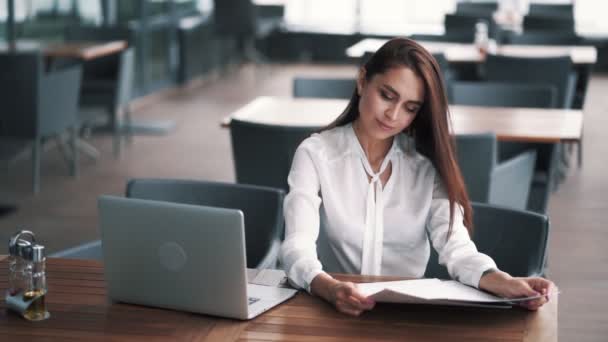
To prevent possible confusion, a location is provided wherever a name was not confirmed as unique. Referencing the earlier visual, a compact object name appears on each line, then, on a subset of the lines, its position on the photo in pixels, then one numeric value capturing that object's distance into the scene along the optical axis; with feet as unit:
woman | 7.40
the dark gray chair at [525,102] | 14.53
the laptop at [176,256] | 5.93
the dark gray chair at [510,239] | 8.04
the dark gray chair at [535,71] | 19.27
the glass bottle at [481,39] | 22.71
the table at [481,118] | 13.05
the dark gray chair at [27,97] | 18.25
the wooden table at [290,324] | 6.05
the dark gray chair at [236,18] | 36.99
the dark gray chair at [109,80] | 22.49
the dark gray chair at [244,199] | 9.04
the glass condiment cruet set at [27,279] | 6.30
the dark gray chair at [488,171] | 11.59
